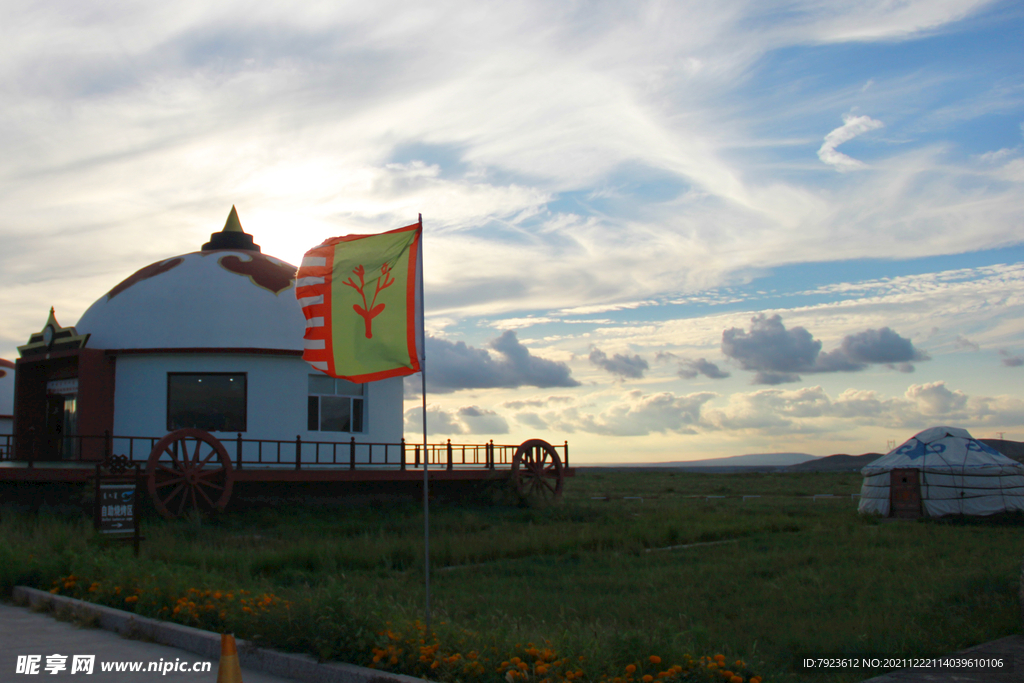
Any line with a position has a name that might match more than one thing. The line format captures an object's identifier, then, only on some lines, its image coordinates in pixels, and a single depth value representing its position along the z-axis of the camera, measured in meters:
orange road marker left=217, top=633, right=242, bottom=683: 4.60
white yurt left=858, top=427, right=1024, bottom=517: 23.33
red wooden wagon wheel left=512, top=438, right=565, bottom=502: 25.29
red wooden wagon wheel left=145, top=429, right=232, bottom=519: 17.80
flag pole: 7.23
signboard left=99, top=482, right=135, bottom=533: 11.84
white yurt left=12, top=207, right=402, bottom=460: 21.75
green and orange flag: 8.16
